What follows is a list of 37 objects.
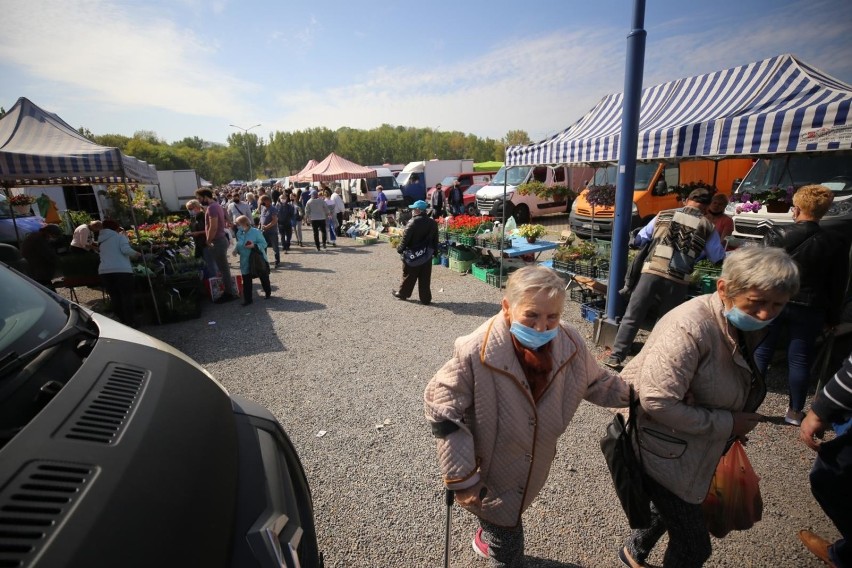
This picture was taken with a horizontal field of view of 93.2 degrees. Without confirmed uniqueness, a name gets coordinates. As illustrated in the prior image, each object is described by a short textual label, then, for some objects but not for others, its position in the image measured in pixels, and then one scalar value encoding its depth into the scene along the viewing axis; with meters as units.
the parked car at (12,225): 8.79
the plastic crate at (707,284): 4.86
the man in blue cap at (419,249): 6.90
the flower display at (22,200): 10.48
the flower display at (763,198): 6.62
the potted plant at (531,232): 8.16
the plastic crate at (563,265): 6.46
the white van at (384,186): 23.67
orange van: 11.55
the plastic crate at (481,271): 8.66
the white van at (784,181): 6.39
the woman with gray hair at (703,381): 1.67
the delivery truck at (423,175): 26.80
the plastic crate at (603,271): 5.95
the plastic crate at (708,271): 4.93
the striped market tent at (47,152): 5.61
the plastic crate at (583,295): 6.33
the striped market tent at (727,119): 4.05
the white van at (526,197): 16.23
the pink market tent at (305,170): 21.34
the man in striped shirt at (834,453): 1.84
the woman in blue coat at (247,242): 7.24
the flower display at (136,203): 17.05
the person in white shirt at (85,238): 6.92
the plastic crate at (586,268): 6.06
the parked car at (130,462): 1.08
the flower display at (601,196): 7.33
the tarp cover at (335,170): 19.12
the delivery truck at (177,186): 28.52
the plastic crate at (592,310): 5.77
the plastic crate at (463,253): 9.53
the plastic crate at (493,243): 7.81
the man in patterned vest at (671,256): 3.99
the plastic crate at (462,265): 9.42
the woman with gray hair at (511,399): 1.67
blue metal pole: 4.36
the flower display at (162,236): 8.43
